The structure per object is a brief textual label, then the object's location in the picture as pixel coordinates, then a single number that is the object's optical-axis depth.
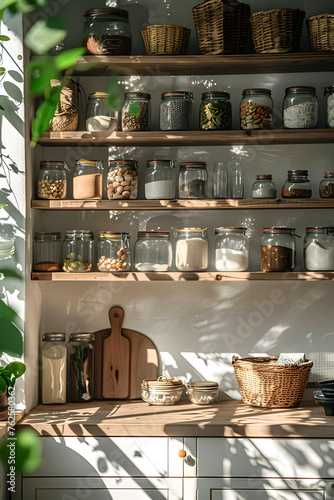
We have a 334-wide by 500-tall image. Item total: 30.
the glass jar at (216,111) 2.61
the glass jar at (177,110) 2.62
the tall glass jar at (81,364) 2.73
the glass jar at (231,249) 2.61
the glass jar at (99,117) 2.66
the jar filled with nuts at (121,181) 2.62
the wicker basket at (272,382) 2.55
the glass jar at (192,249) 2.61
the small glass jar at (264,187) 2.63
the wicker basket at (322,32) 2.58
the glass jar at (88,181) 2.66
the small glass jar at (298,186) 2.62
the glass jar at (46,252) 2.67
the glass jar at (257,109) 2.60
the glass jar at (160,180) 2.64
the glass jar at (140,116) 2.60
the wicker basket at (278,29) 2.56
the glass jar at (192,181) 2.63
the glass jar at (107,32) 2.54
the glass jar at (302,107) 2.59
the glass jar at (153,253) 2.64
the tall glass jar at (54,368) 2.68
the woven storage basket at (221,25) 2.57
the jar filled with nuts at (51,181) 2.66
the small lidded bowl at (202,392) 2.67
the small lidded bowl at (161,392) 2.65
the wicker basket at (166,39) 2.62
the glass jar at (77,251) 2.65
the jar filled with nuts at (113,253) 2.62
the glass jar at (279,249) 2.59
